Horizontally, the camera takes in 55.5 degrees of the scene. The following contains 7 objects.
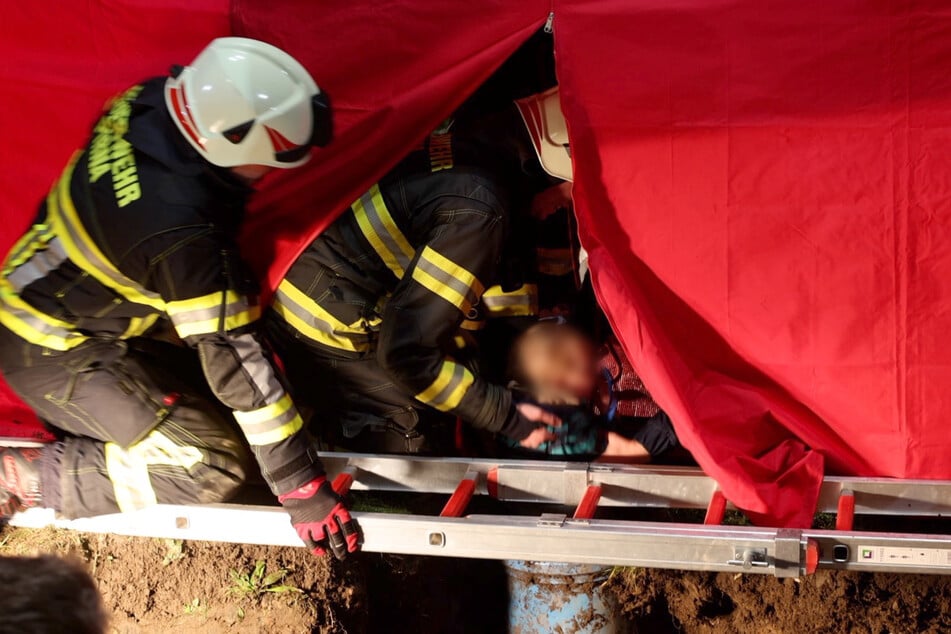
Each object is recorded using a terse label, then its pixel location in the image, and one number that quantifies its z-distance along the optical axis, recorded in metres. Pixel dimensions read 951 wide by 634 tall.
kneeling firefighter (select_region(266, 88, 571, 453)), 2.63
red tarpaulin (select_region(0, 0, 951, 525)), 2.30
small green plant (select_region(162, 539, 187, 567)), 3.70
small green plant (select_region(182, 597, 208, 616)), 3.67
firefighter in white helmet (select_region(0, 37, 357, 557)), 2.37
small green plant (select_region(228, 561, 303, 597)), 3.65
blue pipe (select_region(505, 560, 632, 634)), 3.40
